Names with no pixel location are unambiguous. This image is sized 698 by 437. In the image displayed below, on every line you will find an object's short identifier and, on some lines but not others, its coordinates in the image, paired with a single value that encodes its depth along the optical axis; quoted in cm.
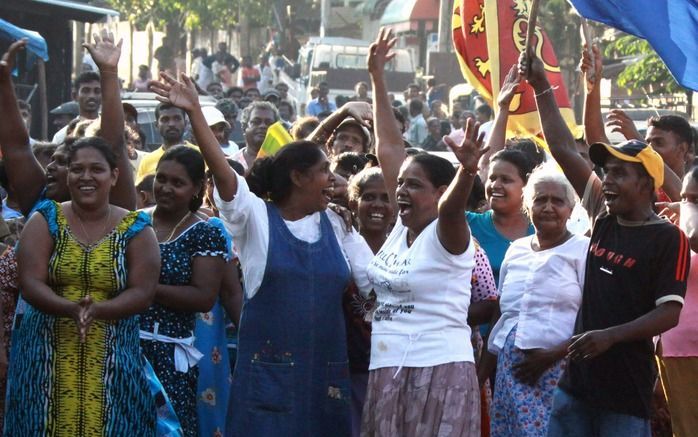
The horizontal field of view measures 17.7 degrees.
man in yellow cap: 890
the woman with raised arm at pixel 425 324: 900
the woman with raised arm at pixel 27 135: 991
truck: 4884
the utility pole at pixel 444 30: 5524
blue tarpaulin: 2411
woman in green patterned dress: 918
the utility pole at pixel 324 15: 6910
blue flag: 1054
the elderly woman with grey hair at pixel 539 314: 999
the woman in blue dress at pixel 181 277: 1028
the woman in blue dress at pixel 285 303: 949
